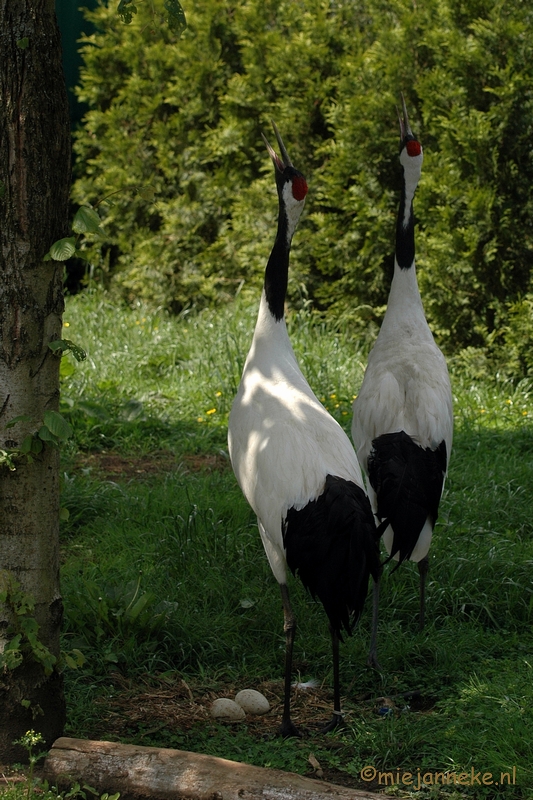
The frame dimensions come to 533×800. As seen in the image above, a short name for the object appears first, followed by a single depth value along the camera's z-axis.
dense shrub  12.98
